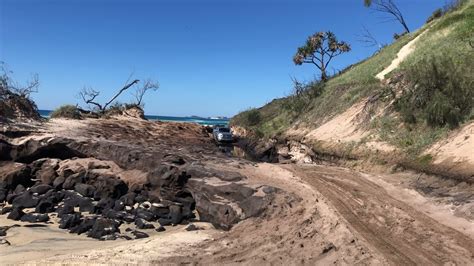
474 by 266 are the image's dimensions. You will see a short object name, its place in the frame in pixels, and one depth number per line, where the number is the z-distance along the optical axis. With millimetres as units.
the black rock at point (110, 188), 16250
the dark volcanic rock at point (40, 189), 16870
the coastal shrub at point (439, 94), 17469
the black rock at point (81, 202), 14977
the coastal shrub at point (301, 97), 36594
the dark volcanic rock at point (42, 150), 20172
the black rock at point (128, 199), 15578
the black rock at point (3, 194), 16391
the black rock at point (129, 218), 13901
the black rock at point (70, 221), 13039
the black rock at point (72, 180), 17441
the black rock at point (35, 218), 13695
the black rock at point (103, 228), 12227
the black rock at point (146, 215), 14031
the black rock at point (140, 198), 15727
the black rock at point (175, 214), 13623
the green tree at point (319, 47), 52844
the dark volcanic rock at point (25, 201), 15245
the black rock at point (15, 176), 17547
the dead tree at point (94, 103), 36456
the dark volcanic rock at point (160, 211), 14248
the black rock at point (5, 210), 14678
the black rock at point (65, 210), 14368
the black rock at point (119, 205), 15031
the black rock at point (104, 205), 14864
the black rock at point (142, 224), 13180
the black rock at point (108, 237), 11901
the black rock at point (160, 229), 12965
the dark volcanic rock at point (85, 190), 16609
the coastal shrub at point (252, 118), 45338
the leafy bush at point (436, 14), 41031
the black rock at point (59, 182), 17575
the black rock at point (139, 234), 12171
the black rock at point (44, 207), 14633
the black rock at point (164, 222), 13558
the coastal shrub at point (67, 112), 30047
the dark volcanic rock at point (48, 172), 18109
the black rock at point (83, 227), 12625
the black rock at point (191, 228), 12234
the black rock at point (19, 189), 16781
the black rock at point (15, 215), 13891
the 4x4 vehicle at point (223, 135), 37406
